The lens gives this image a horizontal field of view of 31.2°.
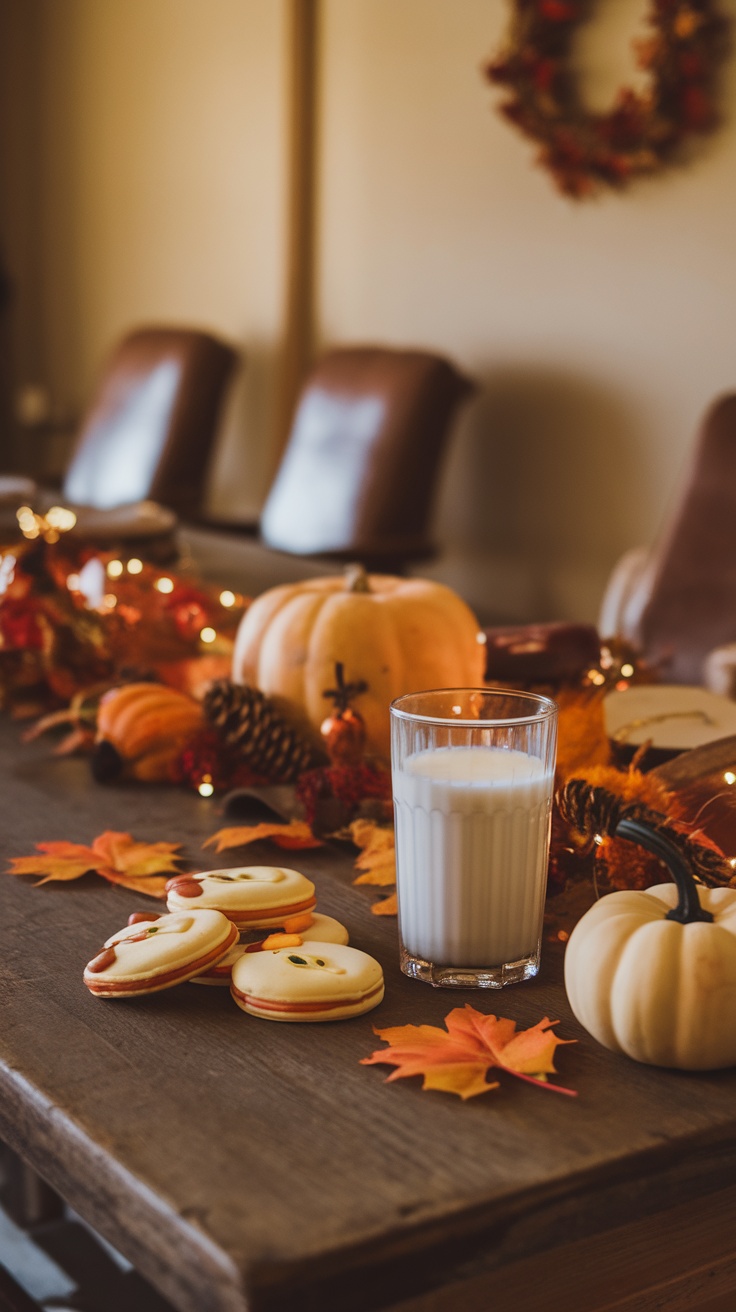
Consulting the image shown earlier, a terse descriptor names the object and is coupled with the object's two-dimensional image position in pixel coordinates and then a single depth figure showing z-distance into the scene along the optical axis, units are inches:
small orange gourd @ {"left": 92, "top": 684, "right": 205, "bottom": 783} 44.6
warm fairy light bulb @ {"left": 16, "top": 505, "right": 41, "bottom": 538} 66.7
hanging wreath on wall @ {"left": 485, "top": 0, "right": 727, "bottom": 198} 103.3
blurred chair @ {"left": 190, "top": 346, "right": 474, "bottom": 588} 118.3
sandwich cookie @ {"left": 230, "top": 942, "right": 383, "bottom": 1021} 26.5
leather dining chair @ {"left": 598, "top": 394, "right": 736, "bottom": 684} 84.4
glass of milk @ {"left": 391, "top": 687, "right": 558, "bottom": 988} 28.3
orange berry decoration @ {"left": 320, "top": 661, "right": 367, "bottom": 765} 41.1
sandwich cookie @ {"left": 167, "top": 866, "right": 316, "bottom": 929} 29.8
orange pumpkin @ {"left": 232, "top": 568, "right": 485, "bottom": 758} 44.3
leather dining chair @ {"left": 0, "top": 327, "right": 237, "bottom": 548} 148.8
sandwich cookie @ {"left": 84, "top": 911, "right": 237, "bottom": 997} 27.1
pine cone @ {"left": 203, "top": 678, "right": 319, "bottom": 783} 43.3
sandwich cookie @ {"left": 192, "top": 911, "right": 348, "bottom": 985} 28.2
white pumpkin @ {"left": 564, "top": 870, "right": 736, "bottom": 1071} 24.3
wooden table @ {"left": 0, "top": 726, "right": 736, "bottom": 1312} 19.7
